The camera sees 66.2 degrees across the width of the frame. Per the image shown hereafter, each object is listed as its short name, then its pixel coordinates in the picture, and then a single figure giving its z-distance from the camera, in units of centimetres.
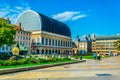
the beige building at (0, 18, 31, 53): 3834
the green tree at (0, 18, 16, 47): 2341
